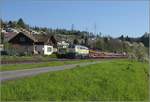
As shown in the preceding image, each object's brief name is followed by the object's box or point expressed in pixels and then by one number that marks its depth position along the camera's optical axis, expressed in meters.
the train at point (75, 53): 69.50
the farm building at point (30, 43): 80.50
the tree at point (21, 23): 176.00
